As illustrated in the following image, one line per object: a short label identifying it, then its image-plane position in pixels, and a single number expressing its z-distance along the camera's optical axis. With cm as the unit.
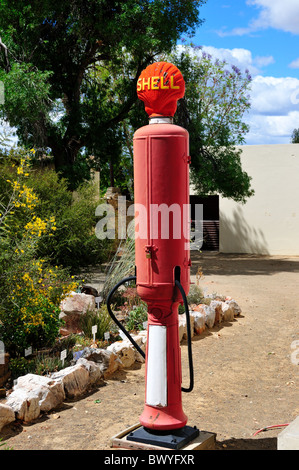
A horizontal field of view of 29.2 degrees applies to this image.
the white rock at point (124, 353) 663
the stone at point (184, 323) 778
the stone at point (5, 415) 479
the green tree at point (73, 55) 1262
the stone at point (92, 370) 591
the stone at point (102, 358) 626
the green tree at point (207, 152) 1697
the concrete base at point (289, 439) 349
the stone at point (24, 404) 496
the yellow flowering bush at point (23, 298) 591
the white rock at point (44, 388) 518
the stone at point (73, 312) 769
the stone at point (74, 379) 558
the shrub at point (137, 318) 785
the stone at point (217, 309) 895
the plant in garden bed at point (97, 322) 735
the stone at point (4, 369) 567
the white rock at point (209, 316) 861
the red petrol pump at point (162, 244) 386
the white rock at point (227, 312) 916
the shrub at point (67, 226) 923
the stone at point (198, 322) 824
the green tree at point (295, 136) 3940
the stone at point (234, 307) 939
